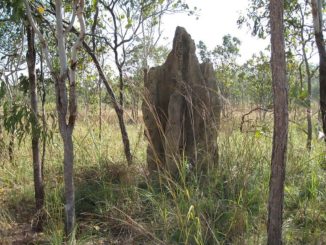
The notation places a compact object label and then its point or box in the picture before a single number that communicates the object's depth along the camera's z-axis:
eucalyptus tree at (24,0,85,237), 3.32
